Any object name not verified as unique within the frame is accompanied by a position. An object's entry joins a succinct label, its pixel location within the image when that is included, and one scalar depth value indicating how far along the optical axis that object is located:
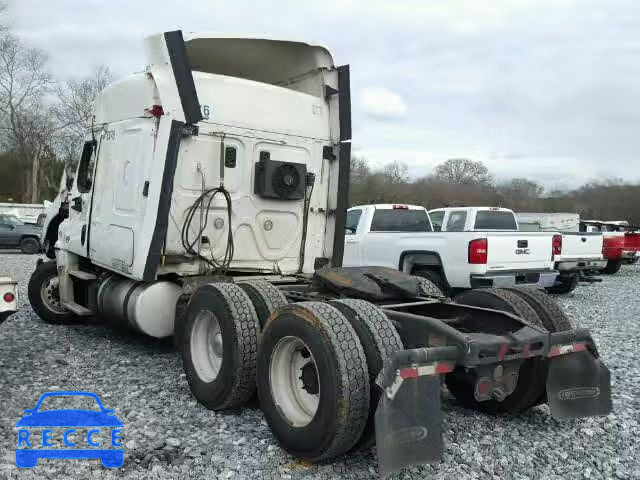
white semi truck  3.55
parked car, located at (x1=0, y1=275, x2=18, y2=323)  4.84
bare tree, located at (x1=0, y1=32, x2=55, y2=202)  47.97
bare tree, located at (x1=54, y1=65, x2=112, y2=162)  45.08
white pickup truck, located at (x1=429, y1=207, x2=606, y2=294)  11.83
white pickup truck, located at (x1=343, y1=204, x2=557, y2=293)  9.43
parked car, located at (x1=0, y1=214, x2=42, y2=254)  23.06
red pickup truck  17.41
